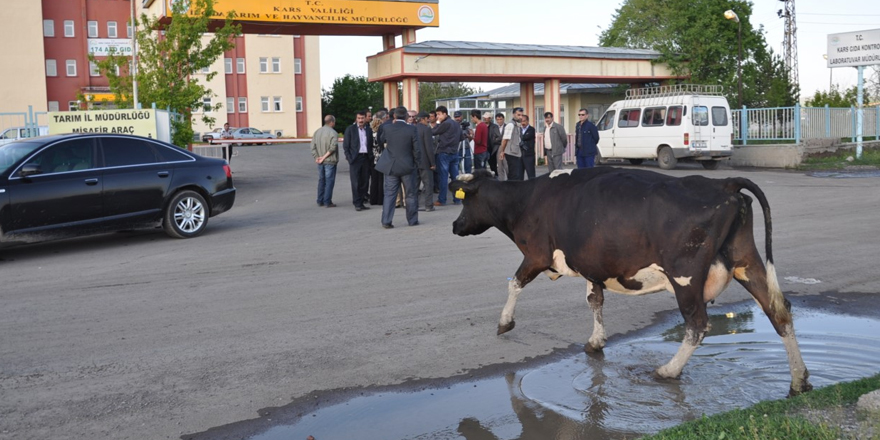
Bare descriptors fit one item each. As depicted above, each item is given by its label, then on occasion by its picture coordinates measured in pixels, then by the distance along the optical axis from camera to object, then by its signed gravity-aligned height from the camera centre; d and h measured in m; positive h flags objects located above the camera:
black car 11.26 -0.14
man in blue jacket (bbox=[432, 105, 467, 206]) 16.80 +0.39
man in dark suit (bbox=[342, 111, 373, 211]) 16.33 +0.25
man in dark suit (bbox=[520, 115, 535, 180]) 17.53 +0.33
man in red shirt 18.38 +0.44
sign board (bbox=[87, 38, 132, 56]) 32.41 +5.08
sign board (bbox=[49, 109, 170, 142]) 18.12 +1.17
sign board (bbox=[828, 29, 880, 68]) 31.04 +3.72
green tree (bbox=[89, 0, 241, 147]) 20.81 +2.79
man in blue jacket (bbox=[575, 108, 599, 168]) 17.98 +0.43
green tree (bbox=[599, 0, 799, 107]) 37.69 +4.72
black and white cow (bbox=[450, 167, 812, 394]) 5.32 -0.54
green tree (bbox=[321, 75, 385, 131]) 74.88 +6.22
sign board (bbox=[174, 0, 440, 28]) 28.85 +5.50
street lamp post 32.46 +4.69
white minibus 26.22 +0.89
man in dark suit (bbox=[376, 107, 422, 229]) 13.34 +0.10
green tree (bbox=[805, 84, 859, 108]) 34.59 +2.15
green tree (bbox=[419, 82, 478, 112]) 83.89 +7.57
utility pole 56.53 +7.77
